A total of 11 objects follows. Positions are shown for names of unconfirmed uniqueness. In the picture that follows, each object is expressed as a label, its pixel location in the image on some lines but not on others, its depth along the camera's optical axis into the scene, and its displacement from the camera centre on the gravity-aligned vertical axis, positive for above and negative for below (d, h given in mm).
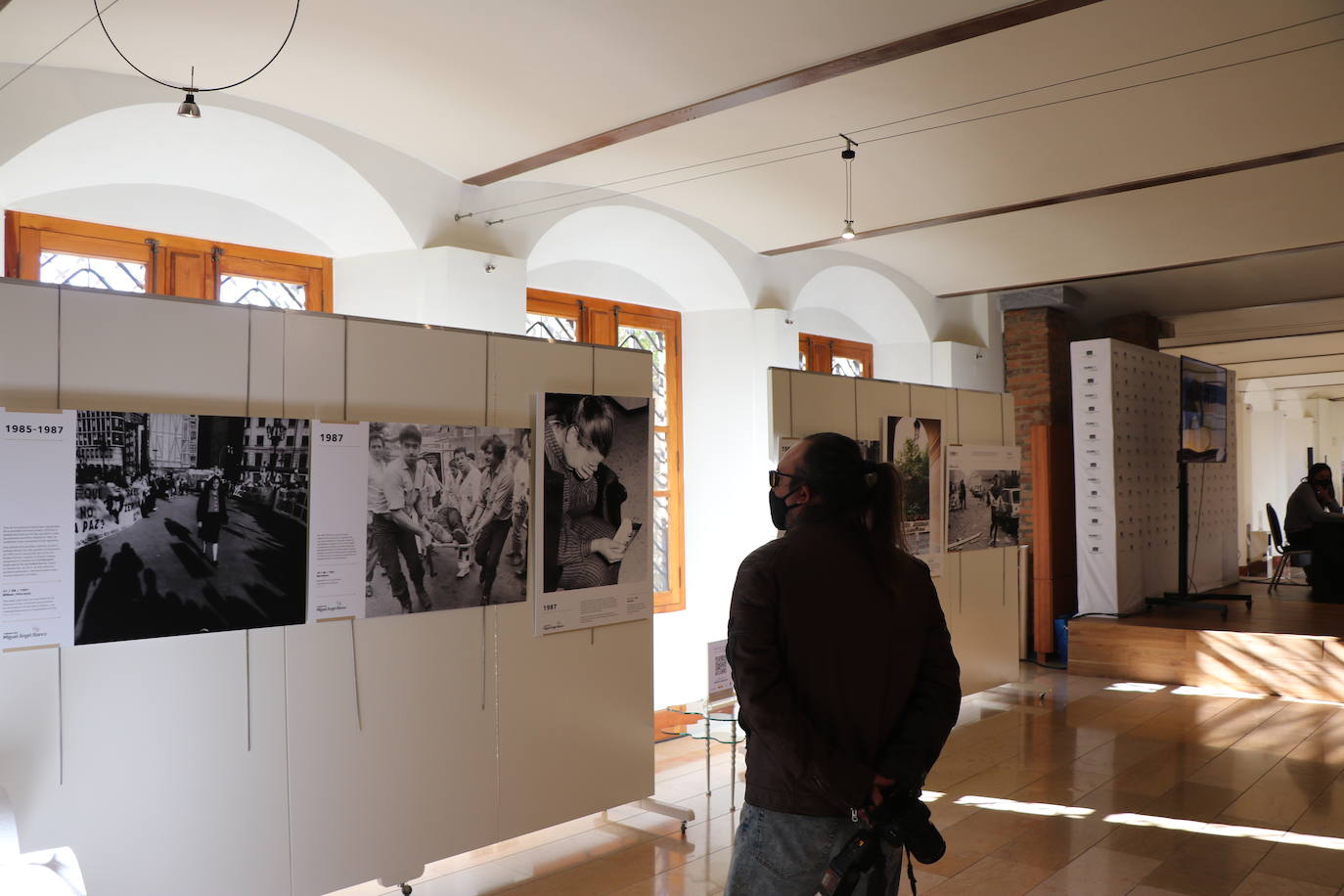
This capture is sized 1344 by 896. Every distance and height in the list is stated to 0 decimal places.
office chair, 11781 -1055
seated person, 11508 -559
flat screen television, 9711 +442
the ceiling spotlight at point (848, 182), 6098 +1930
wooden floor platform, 8297 -1673
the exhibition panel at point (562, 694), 4605 -1112
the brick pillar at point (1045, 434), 11102 +319
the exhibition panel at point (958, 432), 6355 +223
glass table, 5438 -1457
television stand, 9695 -1301
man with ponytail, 2186 -476
